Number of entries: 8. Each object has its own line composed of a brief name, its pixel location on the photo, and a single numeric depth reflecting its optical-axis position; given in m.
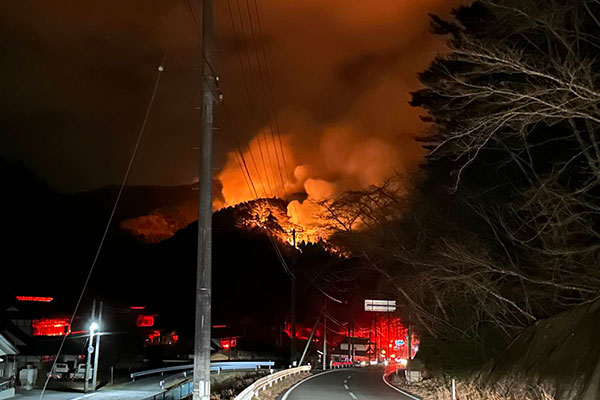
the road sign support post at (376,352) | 92.47
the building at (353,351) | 77.86
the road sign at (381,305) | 40.42
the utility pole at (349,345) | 78.35
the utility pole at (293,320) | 39.84
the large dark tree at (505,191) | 11.17
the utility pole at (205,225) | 11.38
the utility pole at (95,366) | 37.08
